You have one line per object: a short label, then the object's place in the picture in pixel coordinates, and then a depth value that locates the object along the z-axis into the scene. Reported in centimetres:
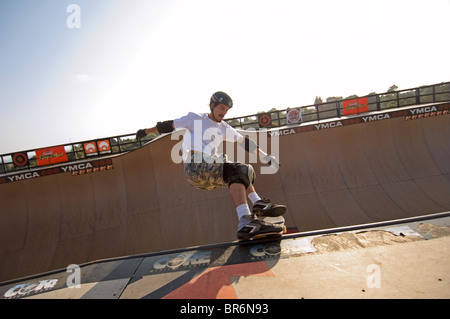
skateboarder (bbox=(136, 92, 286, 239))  280
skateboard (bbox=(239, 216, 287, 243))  271
